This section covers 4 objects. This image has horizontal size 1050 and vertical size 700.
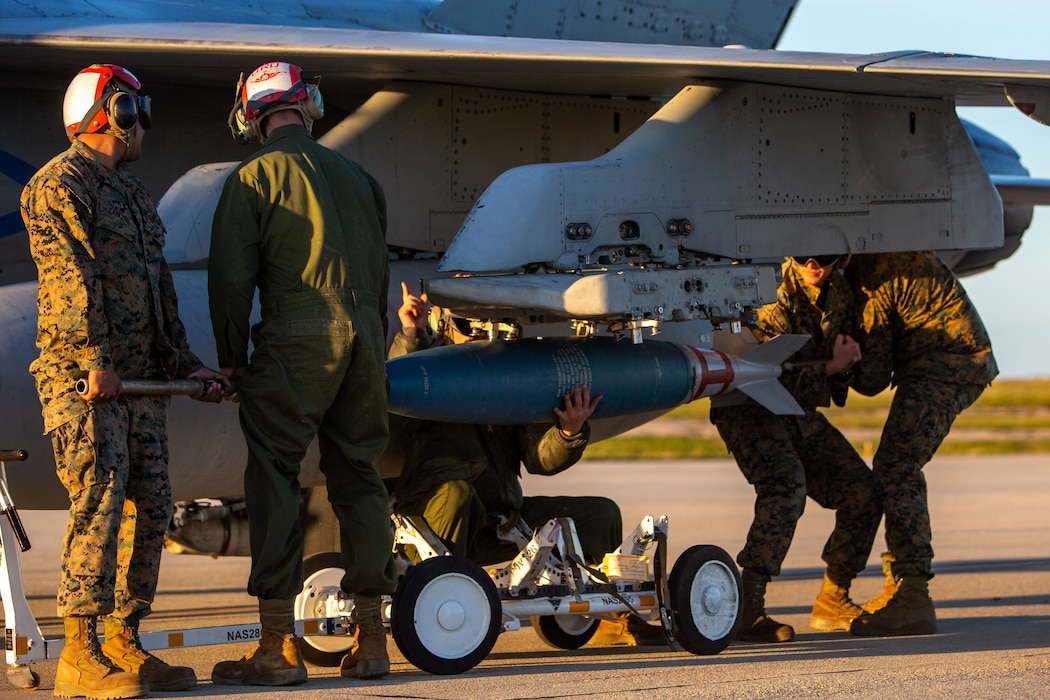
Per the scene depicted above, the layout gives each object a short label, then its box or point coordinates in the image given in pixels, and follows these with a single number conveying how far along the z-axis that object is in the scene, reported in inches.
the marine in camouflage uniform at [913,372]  591.2
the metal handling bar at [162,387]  380.5
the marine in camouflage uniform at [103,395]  374.0
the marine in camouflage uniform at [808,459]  577.6
